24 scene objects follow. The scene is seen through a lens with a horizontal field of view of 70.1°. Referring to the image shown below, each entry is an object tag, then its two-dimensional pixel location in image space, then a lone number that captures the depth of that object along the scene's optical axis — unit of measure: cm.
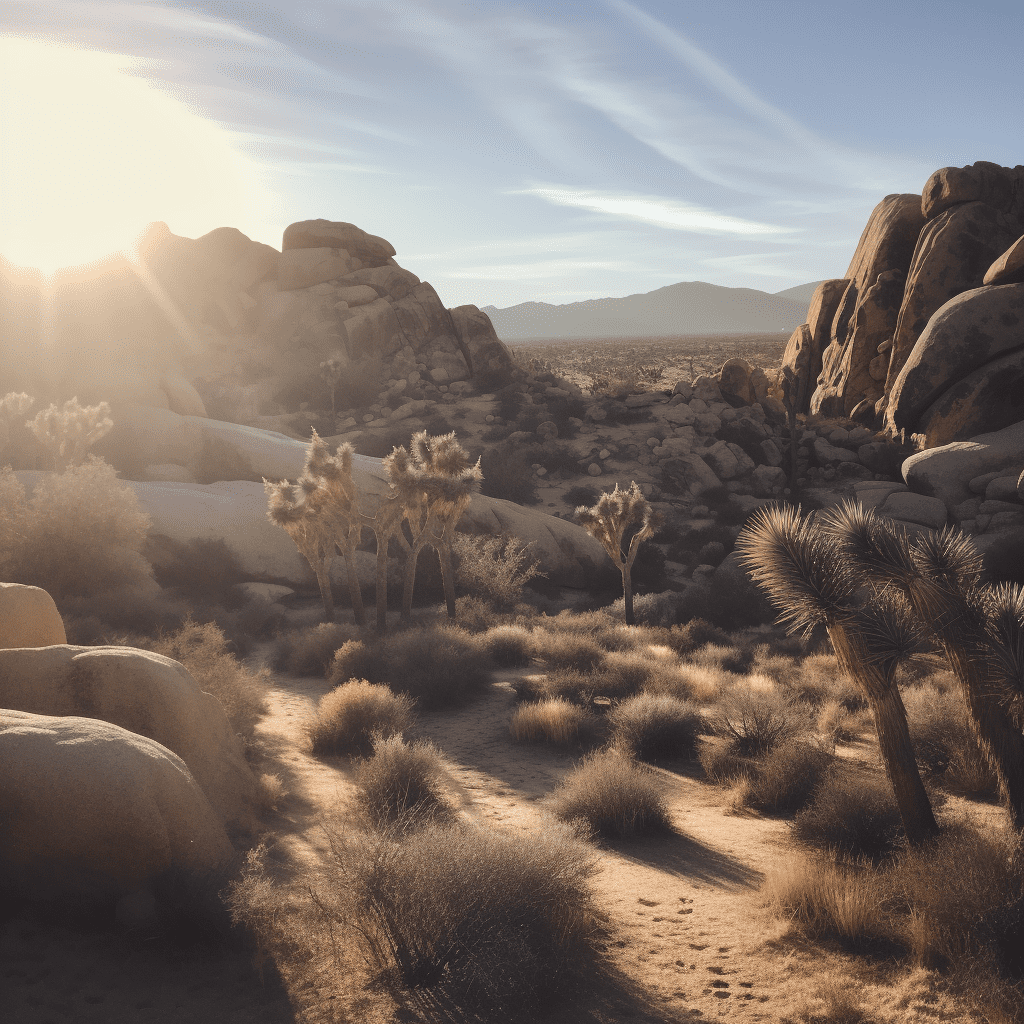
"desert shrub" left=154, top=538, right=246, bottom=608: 1775
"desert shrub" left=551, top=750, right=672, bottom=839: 748
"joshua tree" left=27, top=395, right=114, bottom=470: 2056
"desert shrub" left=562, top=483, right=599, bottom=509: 3083
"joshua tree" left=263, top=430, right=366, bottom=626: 1661
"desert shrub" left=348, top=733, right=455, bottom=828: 762
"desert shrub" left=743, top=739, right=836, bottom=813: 824
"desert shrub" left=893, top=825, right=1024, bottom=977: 447
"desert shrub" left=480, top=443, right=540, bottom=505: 3098
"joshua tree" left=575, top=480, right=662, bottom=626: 1898
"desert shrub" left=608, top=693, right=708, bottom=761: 1016
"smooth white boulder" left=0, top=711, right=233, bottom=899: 454
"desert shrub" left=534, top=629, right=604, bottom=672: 1422
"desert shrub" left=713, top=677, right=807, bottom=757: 979
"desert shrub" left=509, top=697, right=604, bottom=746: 1066
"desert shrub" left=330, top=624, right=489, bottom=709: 1252
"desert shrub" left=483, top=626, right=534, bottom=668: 1523
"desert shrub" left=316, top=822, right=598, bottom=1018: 443
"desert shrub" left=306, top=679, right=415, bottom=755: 1015
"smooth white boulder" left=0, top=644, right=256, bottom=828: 619
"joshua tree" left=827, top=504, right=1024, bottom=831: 583
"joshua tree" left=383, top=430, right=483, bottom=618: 1684
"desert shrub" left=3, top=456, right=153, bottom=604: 1455
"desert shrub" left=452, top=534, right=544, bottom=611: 2004
